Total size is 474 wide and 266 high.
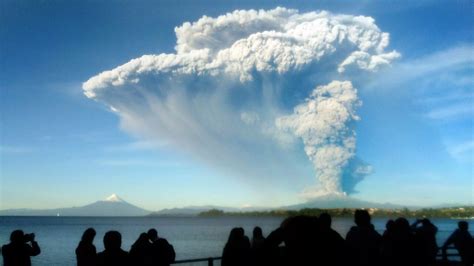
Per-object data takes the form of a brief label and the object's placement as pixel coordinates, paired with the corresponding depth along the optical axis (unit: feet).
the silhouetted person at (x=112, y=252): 16.28
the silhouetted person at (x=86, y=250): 20.27
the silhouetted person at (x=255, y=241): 18.45
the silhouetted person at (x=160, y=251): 22.09
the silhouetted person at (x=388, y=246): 19.71
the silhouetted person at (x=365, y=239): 21.29
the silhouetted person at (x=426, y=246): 19.42
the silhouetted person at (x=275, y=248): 10.32
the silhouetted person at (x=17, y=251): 20.36
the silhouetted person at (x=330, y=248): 10.18
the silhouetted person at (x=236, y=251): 19.89
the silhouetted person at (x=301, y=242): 10.07
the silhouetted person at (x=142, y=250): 20.61
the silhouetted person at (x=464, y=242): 27.07
